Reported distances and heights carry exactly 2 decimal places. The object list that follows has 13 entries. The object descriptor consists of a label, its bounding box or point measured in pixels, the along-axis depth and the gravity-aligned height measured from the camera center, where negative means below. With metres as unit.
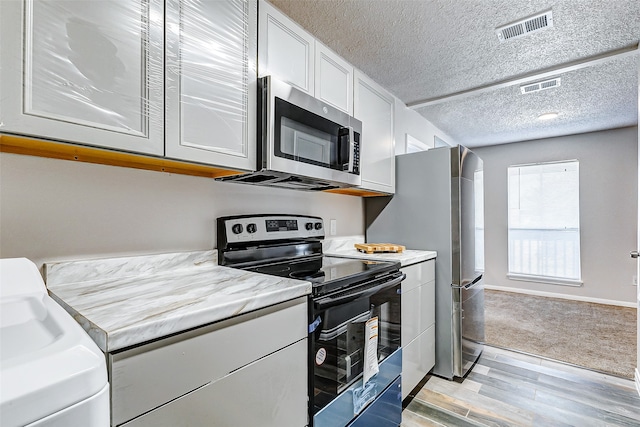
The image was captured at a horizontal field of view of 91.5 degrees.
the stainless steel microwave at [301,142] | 1.44 +0.40
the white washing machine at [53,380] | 0.40 -0.23
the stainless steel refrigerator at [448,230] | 2.32 -0.11
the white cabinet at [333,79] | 1.81 +0.85
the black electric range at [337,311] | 1.25 -0.44
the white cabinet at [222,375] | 0.72 -0.43
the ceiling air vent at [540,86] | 2.64 +1.14
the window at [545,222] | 4.41 -0.08
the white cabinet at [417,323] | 1.97 -0.72
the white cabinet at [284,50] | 1.48 +0.86
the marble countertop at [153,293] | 0.74 -0.25
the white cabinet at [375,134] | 2.18 +0.64
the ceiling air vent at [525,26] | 1.81 +1.16
